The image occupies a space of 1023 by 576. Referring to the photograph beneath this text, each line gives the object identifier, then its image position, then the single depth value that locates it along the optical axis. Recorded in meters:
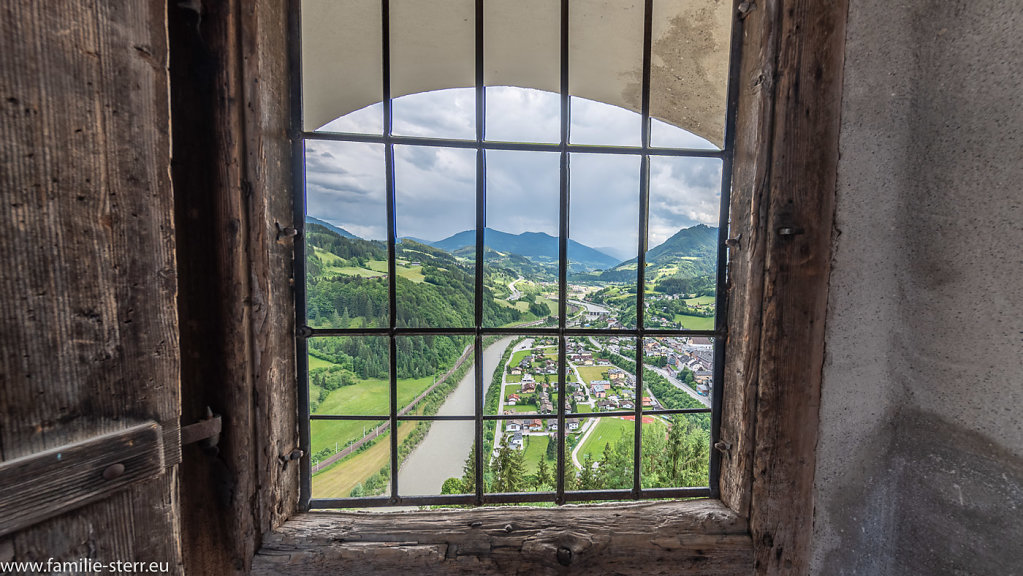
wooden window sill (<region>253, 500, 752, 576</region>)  0.96
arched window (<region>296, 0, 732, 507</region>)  1.09
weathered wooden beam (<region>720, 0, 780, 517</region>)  0.96
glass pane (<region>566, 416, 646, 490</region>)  1.15
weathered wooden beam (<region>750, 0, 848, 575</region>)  0.93
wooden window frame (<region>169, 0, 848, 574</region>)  0.86
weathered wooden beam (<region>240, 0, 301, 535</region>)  0.88
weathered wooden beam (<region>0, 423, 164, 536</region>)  0.56
